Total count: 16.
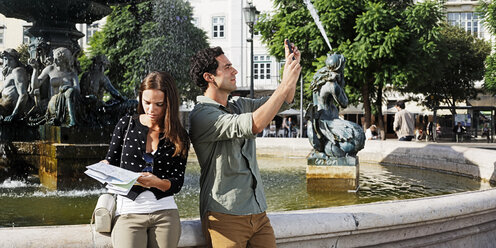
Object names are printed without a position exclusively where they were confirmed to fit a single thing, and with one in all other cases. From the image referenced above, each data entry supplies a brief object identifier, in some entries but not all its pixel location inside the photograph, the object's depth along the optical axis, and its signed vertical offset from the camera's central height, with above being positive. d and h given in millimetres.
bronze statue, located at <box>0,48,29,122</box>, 8156 +588
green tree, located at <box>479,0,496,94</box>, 24359 +4485
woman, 2258 -164
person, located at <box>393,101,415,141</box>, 12961 +27
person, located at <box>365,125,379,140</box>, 16016 -237
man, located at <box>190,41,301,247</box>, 2318 -128
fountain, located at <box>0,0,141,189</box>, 7000 +304
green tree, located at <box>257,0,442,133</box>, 23406 +3998
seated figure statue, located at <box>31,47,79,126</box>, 7176 +587
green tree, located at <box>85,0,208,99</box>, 34312 +5319
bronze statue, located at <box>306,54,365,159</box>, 7117 +81
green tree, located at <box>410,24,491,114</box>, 34812 +3508
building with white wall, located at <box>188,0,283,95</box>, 41938 +6962
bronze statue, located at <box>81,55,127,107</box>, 7953 +661
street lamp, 15645 +3301
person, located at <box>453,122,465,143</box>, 29000 -263
